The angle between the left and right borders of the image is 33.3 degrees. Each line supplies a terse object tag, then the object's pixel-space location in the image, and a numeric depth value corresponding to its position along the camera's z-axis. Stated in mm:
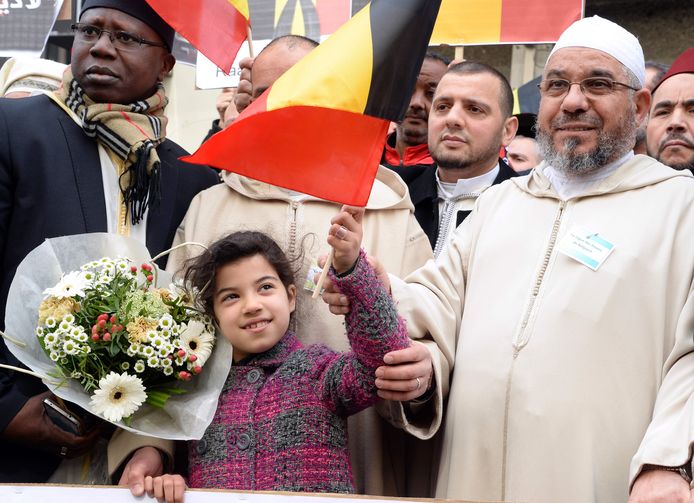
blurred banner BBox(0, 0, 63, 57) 8289
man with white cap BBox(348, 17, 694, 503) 3969
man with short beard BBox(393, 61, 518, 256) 5473
